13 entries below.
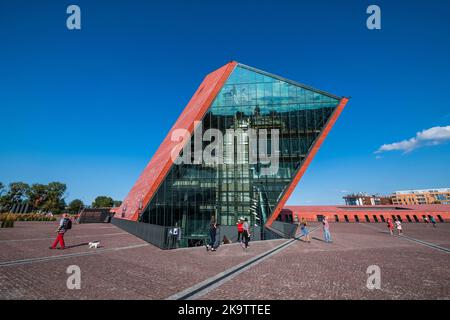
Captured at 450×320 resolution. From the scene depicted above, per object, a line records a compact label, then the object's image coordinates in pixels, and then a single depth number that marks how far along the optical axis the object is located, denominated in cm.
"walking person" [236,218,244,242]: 1168
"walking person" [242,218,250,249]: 1119
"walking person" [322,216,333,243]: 1411
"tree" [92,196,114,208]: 12350
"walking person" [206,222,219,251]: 1062
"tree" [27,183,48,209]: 8338
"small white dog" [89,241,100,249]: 1088
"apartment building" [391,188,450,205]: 11918
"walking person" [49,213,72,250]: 1013
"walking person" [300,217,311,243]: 1423
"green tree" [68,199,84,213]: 10959
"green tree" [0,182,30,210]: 8119
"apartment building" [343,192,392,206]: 12222
